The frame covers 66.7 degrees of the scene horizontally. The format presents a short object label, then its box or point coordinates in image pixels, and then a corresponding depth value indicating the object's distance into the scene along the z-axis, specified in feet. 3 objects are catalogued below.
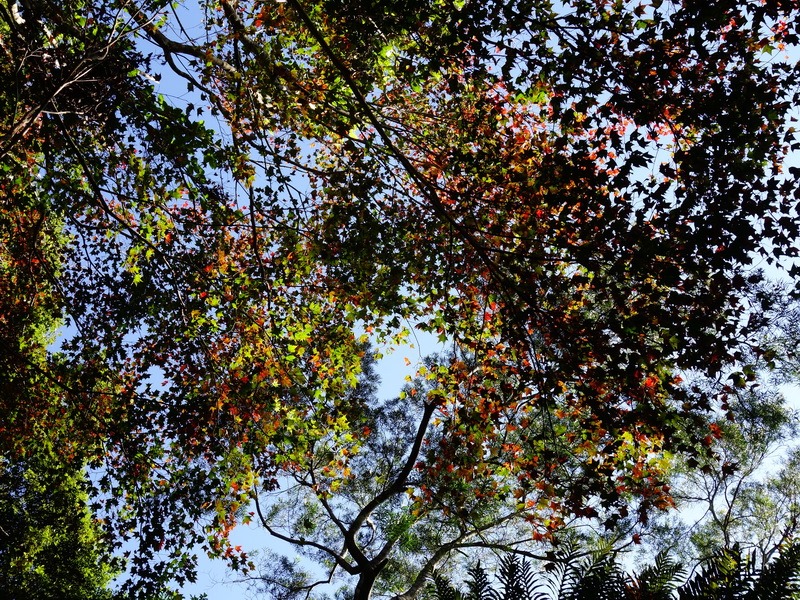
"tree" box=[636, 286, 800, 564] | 56.85
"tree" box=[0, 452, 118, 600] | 49.47
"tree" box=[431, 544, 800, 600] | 16.58
